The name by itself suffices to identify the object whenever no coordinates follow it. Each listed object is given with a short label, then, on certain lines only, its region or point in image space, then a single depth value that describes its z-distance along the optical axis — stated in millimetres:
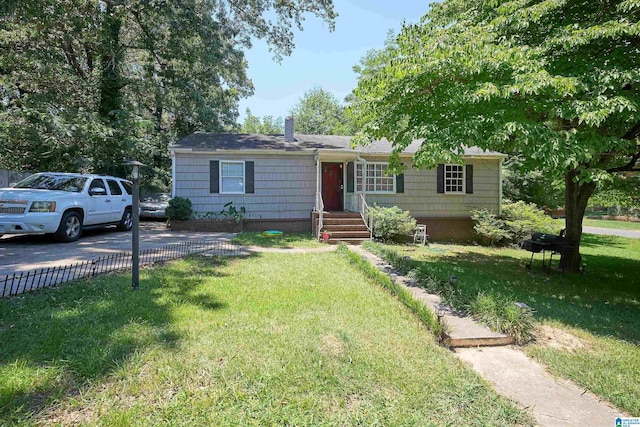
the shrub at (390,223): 10742
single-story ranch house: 11938
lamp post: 4816
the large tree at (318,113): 34688
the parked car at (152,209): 14625
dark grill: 7680
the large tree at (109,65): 12000
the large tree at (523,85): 4637
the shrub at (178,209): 11375
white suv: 7293
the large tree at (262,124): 41334
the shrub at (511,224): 11750
